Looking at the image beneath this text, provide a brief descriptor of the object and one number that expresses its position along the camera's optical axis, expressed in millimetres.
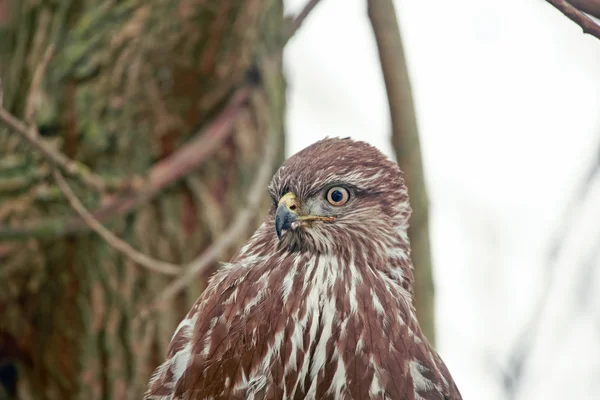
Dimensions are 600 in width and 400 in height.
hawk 4602
